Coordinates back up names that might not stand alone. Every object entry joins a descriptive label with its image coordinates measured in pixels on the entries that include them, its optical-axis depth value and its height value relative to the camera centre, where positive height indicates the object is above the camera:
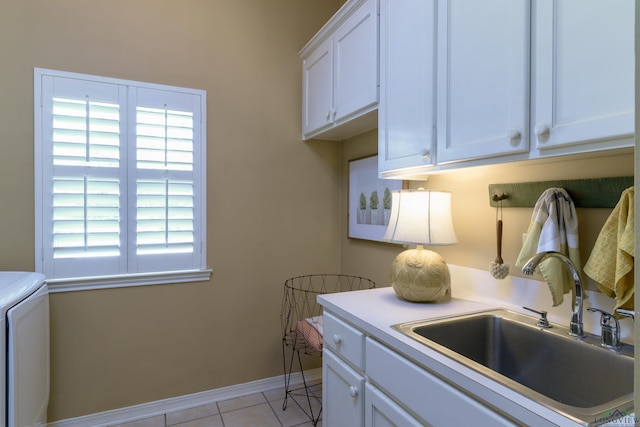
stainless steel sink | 0.84 -0.46
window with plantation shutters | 1.95 +0.17
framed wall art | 2.20 +0.08
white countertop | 0.77 -0.42
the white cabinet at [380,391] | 0.92 -0.58
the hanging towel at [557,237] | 1.18 -0.08
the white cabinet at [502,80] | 0.85 +0.41
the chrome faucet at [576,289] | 1.09 -0.24
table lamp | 1.50 -0.13
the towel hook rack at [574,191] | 1.08 +0.07
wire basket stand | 2.45 -0.76
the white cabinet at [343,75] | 1.74 +0.79
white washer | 1.31 -0.60
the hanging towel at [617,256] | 0.98 -0.13
